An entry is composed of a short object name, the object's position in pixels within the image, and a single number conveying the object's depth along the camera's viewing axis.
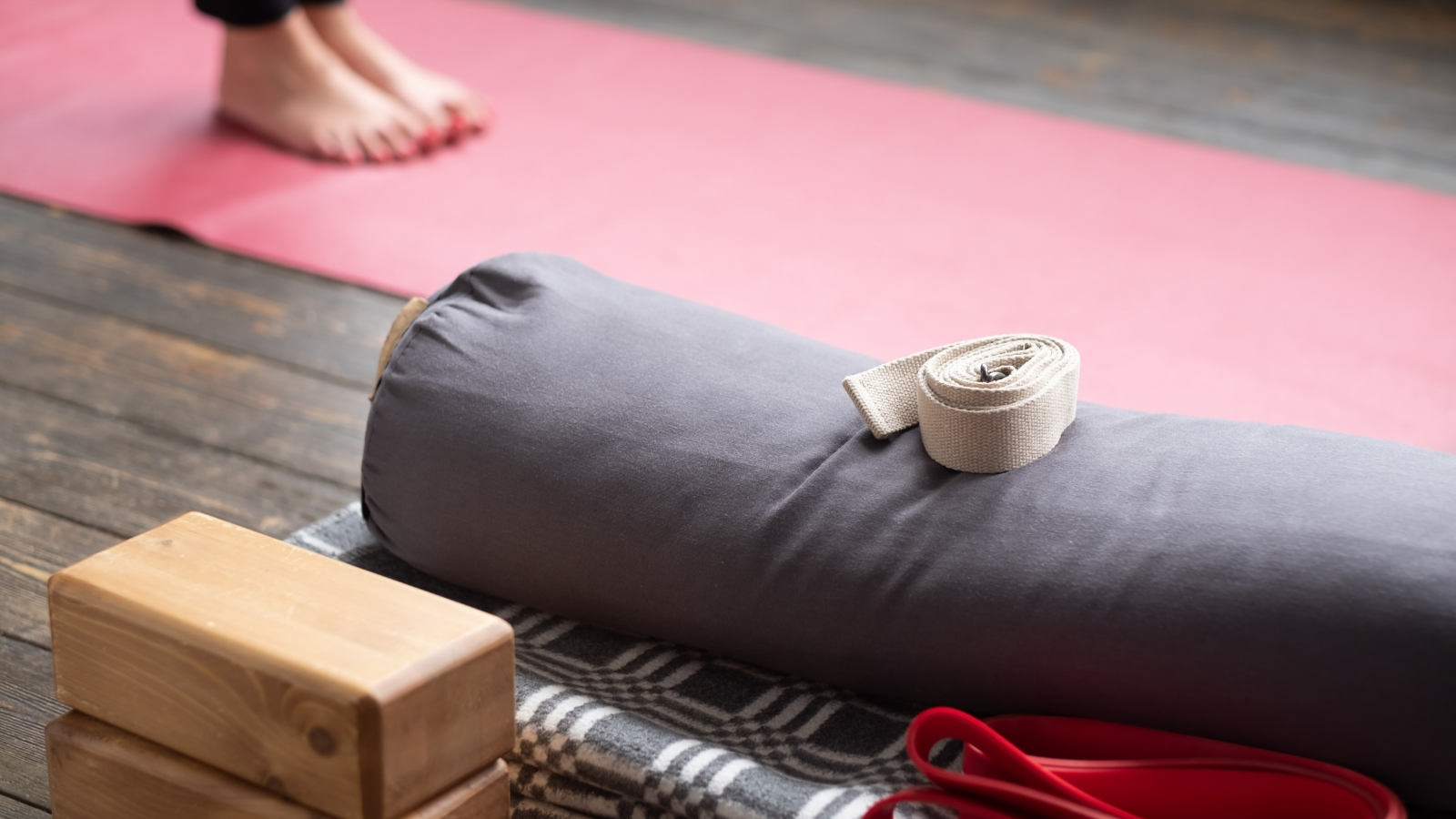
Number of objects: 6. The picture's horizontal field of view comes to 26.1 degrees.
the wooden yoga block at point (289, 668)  1.47
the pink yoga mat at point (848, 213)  2.29
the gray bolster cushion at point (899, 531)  1.53
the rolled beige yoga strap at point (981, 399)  1.60
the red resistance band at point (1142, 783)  1.52
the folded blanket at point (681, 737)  1.56
